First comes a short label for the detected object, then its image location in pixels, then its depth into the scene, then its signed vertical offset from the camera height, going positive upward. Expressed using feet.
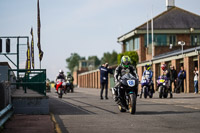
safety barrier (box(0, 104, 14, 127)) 30.83 -2.33
